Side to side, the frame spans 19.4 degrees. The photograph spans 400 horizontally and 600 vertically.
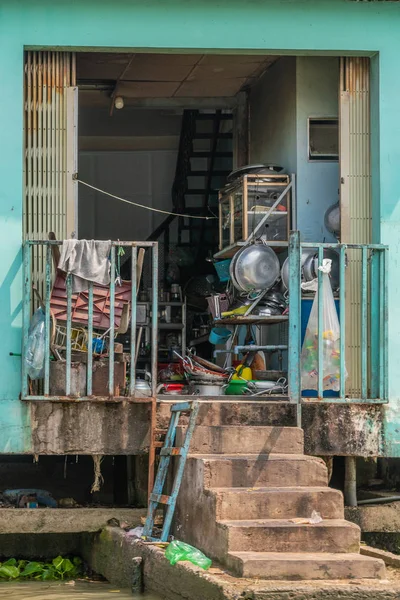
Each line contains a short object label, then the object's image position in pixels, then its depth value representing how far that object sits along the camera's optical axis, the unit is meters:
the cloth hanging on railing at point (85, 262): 10.52
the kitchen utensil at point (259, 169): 13.23
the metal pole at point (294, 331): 10.60
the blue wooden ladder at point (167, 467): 9.54
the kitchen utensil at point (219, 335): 14.24
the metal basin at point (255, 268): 12.71
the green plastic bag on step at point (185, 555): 8.47
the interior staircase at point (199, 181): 16.72
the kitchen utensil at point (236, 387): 11.80
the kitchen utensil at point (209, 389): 12.21
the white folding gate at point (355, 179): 11.48
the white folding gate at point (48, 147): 11.12
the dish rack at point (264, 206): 13.09
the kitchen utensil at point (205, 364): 13.16
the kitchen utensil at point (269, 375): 12.16
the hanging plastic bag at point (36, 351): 10.52
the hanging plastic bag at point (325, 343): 10.80
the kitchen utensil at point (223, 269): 13.96
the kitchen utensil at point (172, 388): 12.55
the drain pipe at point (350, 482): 11.08
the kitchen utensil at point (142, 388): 10.77
